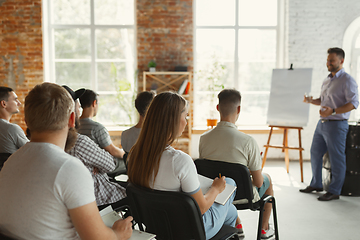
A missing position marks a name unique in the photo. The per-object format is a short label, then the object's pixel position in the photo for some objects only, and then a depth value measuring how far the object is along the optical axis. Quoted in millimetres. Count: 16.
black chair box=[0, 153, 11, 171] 2424
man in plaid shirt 2028
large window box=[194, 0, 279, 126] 6328
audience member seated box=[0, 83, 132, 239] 1005
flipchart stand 4782
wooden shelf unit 5883
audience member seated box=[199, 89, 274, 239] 2252
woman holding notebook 1552
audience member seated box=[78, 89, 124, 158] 2779
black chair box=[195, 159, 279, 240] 2064
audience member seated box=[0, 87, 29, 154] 2641
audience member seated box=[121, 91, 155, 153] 2906
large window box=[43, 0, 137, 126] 6168
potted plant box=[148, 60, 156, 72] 5754
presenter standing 3721
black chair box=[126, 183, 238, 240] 1463
